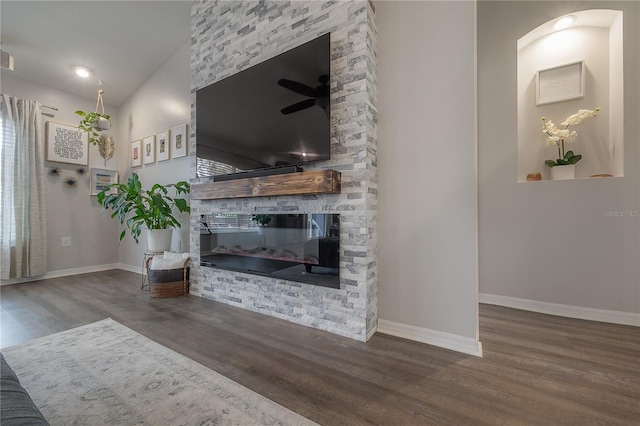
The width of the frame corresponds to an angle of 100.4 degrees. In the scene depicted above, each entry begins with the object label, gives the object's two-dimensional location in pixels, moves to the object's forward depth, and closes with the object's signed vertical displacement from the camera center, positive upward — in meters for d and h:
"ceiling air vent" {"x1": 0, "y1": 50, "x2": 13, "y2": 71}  2.67 +1.54
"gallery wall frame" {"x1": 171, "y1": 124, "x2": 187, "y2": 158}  3.40 +0.94
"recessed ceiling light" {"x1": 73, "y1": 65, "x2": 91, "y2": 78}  3.49 +1.89
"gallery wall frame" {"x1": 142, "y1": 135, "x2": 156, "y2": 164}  3.79 +0.92
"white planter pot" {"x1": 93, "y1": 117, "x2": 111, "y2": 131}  3.84 +1.29
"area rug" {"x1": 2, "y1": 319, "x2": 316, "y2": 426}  1.14 -0.87
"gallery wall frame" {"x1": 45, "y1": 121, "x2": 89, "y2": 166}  3.68 +1.00
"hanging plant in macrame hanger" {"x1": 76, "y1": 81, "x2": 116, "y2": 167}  3.85 +1.26
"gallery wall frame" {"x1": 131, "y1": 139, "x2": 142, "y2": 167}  4.00 +0.91
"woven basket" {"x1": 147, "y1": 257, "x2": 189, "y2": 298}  2.76 -0.73
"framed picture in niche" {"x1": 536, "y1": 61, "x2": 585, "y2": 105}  2.52 +1.24
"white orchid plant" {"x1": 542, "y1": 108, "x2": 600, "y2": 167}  2.43 +0.71
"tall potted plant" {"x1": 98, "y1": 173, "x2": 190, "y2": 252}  3.10 +0.06
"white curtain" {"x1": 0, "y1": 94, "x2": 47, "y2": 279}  3.29 +0.31
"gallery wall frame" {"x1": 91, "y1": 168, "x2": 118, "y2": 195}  4.12 +0.55
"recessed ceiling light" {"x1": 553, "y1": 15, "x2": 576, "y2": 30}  2.44 +1.77
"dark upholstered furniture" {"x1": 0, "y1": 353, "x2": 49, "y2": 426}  0.57 -0.45
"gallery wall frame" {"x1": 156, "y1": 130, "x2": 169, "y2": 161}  3.60 +0.92
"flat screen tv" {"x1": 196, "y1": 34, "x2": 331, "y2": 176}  1.97 +0.85
